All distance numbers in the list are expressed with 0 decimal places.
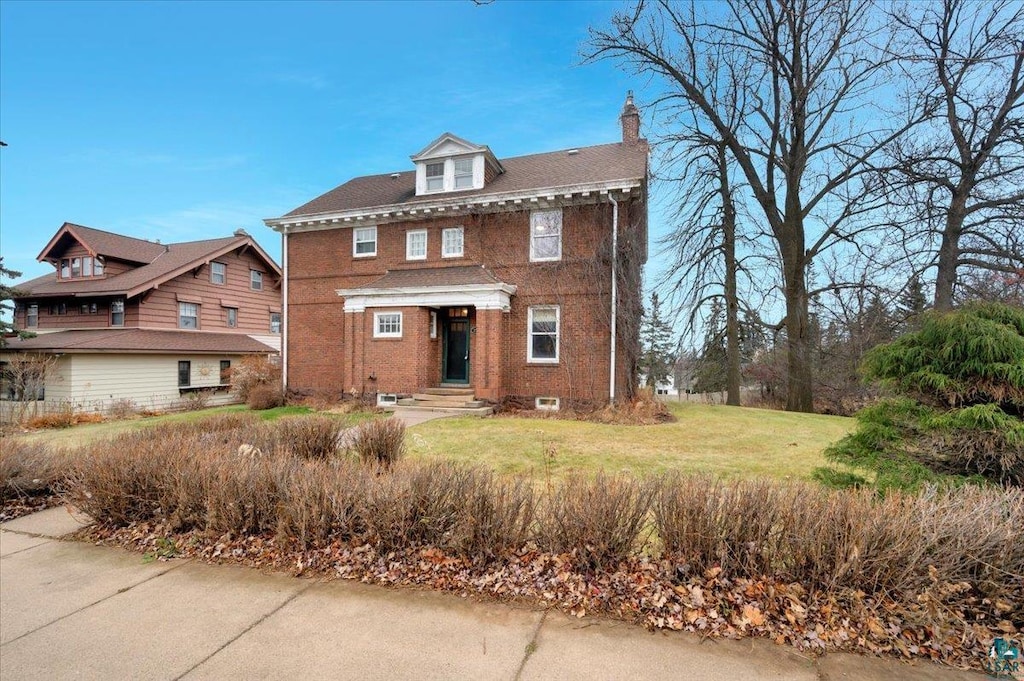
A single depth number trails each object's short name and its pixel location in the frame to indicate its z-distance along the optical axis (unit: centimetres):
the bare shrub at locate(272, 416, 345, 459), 660
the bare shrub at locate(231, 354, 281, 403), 1925
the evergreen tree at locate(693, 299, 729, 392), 1855
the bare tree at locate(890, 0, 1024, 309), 1291
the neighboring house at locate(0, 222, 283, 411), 1853
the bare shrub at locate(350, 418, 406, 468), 646
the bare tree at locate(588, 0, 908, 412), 1417
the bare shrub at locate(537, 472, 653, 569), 346
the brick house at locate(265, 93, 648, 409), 1402
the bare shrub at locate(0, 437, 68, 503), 608
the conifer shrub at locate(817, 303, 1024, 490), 397
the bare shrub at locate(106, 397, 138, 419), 1825
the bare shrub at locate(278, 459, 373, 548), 400
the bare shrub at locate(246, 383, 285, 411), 1655
